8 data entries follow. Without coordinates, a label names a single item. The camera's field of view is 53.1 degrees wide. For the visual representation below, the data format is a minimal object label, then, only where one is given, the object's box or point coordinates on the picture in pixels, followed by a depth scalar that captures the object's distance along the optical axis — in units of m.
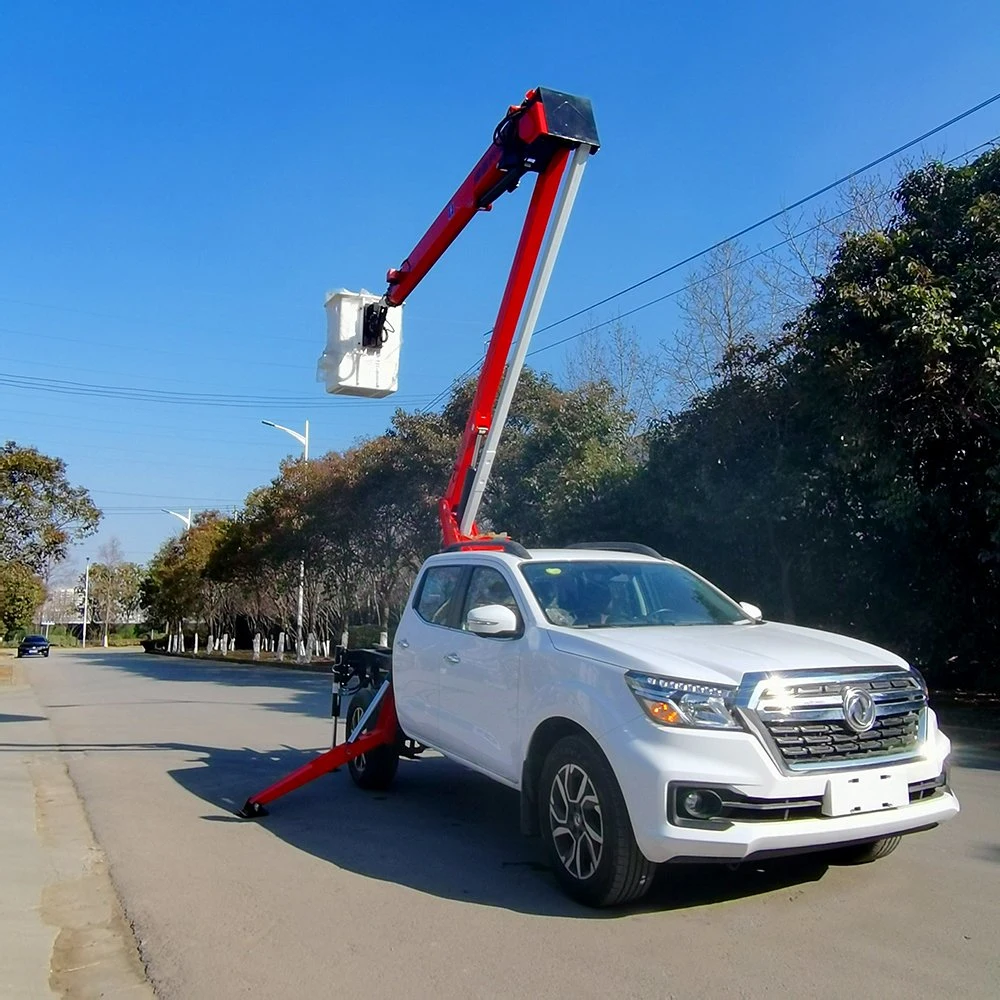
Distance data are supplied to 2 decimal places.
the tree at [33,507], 29.73
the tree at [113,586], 84.19
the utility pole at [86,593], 83.91
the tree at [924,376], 11.97
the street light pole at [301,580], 34.56
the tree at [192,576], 49.88
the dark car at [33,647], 53.25
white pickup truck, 4.53
